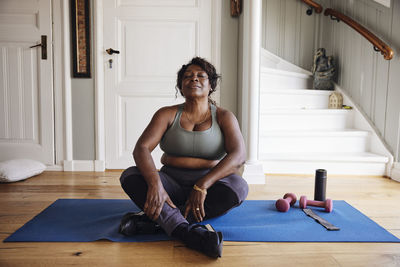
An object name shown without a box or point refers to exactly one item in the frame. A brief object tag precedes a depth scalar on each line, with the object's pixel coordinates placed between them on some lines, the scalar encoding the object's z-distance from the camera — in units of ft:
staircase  10.27
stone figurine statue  12.64
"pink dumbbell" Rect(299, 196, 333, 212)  6.69
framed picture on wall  10.41
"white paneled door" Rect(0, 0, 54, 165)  10.50
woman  5.47
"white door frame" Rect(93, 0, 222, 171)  10.55
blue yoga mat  5.35
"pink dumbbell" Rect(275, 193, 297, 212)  6.69
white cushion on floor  8.95
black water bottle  7.10
